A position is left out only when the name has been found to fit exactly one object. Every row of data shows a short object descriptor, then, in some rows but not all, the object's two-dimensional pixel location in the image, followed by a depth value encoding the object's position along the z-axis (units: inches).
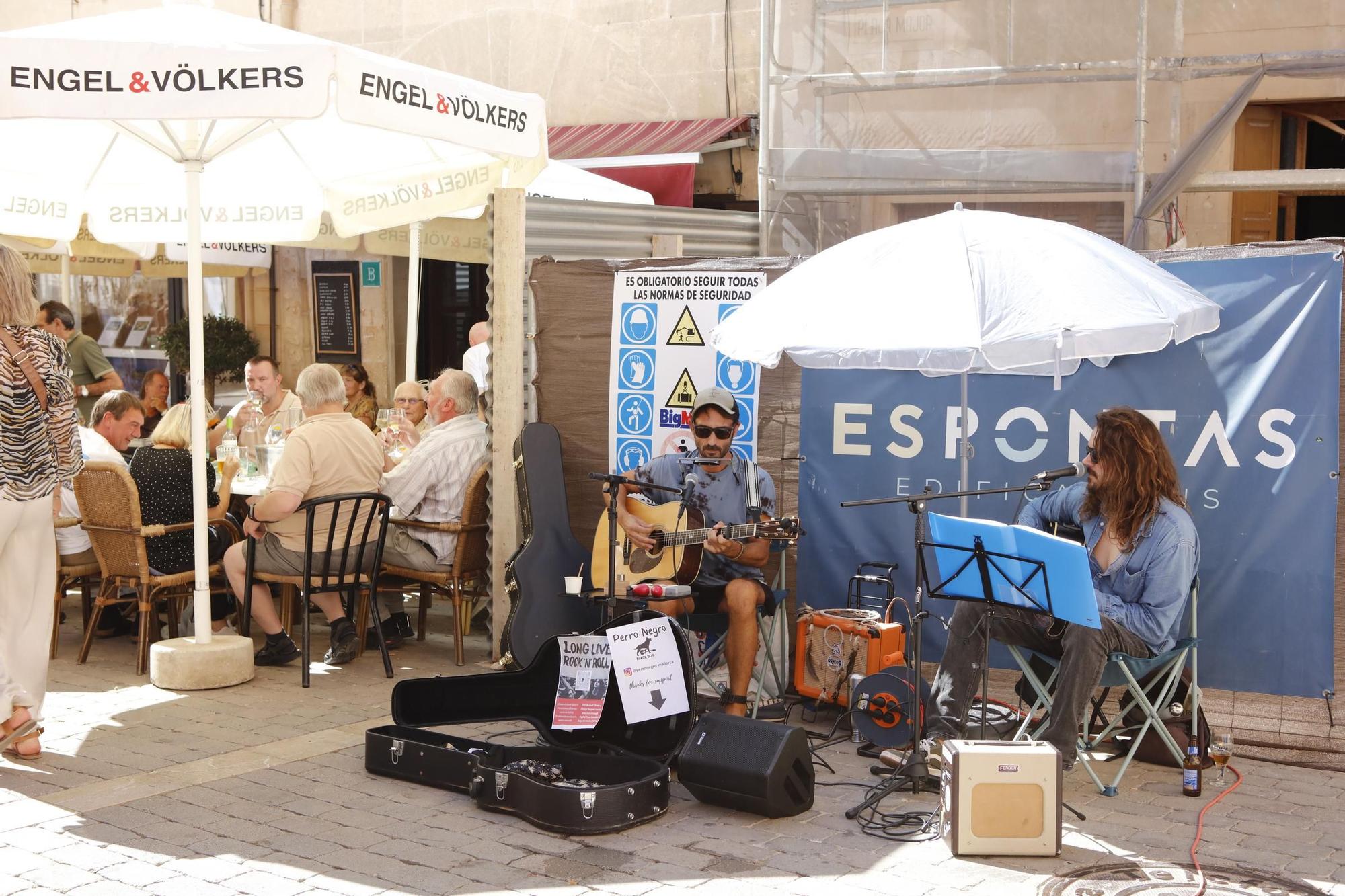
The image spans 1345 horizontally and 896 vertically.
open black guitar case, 185.3
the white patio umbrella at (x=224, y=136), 215.5
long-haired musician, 204.5
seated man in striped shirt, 283.7
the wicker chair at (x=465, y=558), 280.7
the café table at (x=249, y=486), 282.8
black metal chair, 265.0
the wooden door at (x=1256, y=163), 374.0
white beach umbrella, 189.0
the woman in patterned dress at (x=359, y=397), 385.7
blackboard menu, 551.5
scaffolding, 317.1
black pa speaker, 190.4
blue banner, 225.1
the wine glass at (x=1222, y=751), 213.3
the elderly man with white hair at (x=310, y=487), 267.7
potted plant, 552.4
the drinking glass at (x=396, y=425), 317.1
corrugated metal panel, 300.5
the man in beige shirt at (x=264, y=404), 325.4
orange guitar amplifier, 241.0
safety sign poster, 275.1
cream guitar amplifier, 178.2
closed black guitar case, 265.0
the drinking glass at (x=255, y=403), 323.9
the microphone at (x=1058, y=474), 201.0
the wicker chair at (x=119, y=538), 265.4
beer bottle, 204.8
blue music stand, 187.3
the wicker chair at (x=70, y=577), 280.5
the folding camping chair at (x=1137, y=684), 205.9
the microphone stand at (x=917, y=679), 193.8
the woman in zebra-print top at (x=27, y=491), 212.5
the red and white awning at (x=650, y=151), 436.8
